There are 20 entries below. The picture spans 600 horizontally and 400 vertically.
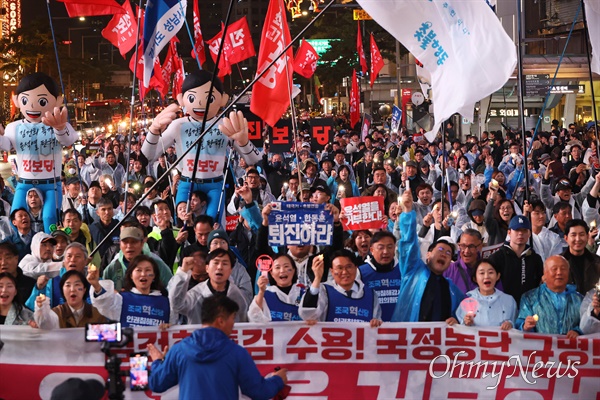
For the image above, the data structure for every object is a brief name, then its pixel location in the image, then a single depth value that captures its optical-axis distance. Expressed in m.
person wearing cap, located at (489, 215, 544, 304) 8.30
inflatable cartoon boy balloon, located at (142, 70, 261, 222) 10.93
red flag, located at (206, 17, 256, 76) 19.89
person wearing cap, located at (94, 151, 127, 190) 17.31
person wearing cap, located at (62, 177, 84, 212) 12.19
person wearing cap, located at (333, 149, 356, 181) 17.07
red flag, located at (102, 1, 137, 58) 15.48
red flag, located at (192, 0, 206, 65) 18.73
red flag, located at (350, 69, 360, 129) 26.47
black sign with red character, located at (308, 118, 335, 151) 17.12
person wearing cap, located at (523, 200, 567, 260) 9.43
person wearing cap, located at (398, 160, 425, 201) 14.82
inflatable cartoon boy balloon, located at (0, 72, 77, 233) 11.10
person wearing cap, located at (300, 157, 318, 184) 14.94
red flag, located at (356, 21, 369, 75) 32.56
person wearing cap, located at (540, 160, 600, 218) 12.11
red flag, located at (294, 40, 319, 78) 24.64
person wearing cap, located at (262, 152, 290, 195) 16.16
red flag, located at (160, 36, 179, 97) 20.16
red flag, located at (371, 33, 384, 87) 30.19
